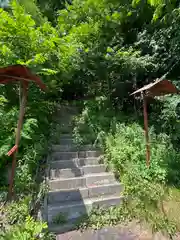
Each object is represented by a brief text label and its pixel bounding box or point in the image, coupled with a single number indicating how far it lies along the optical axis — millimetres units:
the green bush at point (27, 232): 2318
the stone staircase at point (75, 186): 3111
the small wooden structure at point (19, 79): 2809
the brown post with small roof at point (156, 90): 3670
